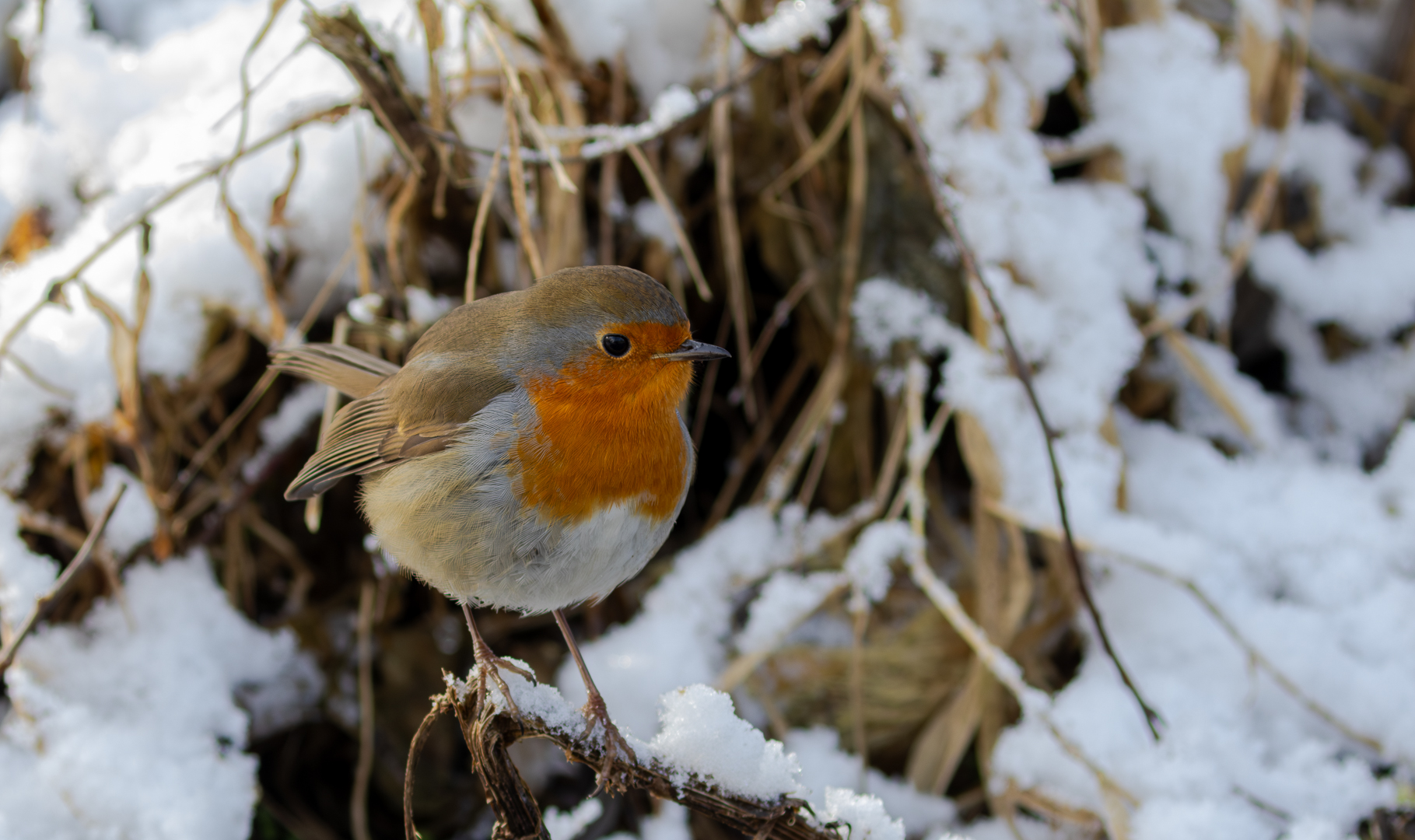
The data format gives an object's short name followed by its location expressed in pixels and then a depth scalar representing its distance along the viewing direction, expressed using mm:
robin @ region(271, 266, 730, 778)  3084
